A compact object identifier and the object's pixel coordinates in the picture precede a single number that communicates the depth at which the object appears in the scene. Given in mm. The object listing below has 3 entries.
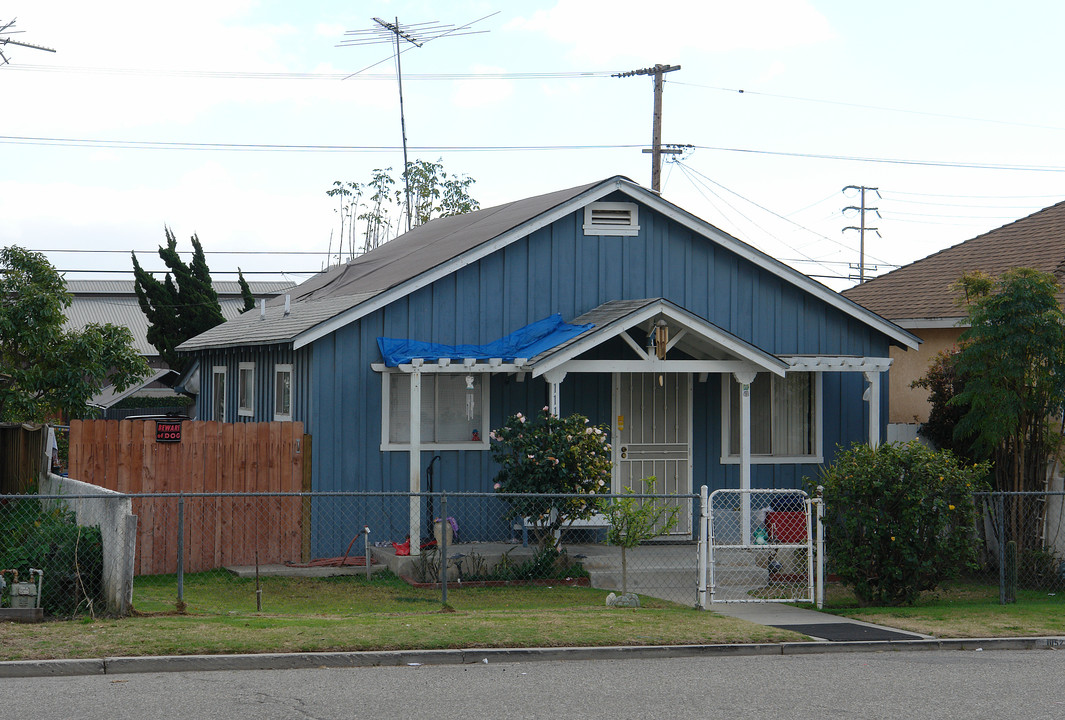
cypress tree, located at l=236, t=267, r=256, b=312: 38250
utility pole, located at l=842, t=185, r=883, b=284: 60716
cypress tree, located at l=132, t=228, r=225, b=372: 37625
